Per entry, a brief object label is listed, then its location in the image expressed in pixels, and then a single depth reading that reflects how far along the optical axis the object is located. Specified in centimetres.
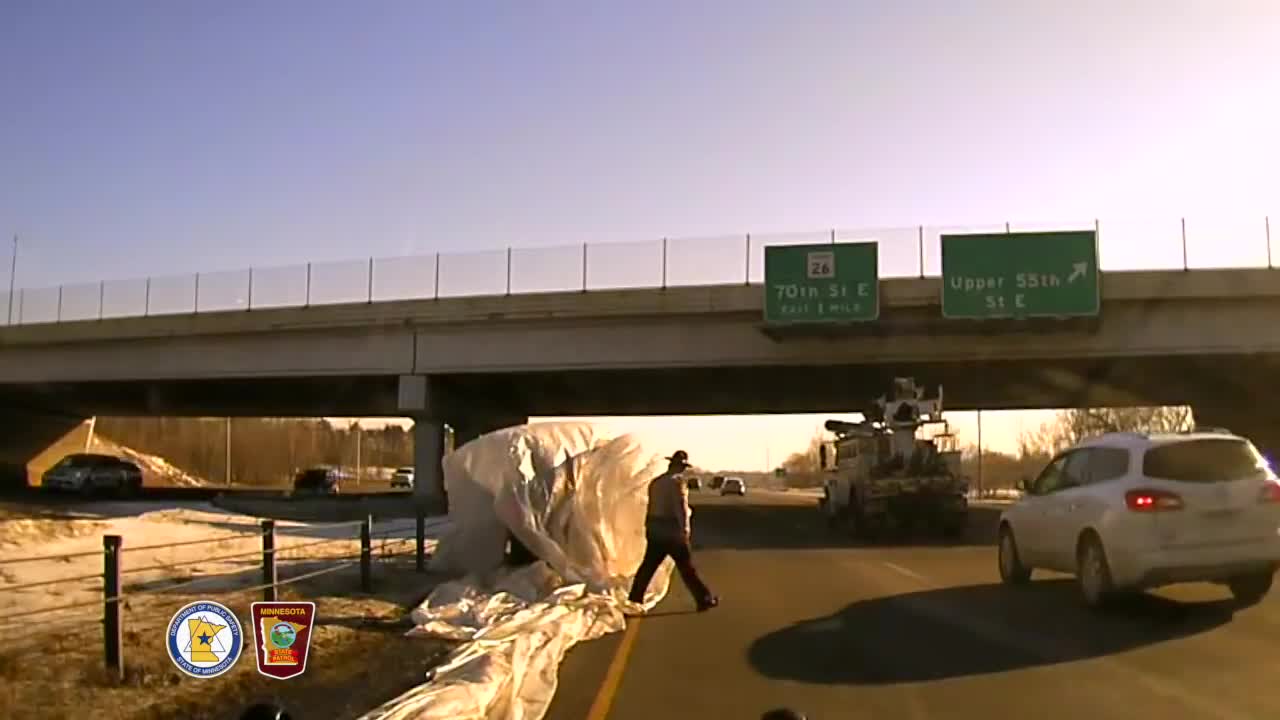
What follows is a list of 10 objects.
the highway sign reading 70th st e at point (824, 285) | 3603
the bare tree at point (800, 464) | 15038
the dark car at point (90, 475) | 4981
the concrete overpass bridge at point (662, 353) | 3594
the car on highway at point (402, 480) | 8151
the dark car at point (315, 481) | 5675
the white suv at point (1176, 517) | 1253
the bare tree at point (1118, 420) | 8288
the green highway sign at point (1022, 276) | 3497
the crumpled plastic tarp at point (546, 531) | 1299
